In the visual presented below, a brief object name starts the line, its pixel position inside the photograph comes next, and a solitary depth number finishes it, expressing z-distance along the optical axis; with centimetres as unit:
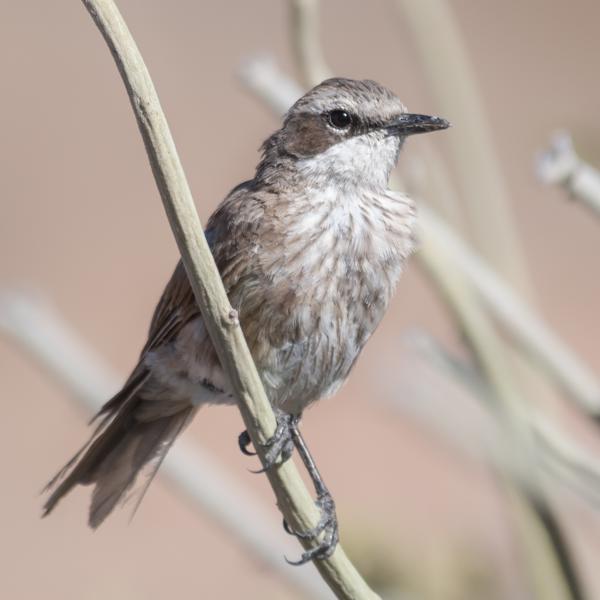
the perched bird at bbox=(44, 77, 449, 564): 663
